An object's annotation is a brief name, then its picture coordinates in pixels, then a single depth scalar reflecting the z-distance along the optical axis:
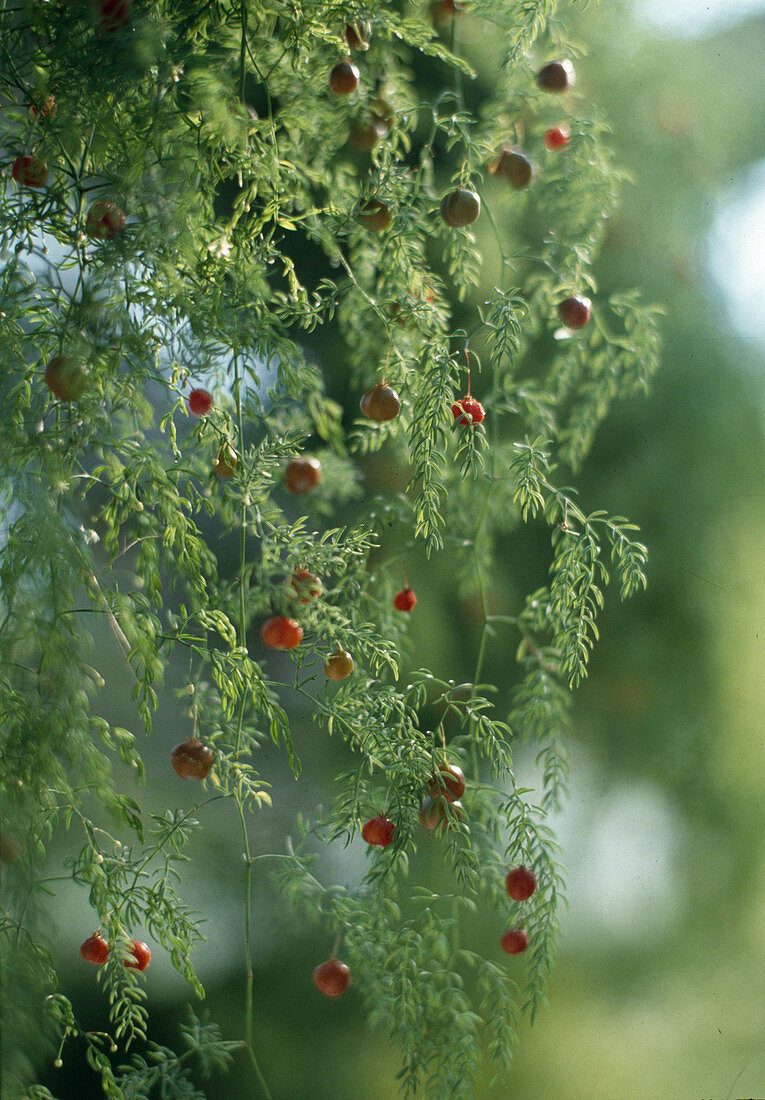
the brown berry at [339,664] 0.49
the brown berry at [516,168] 0.51
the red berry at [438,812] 0.48
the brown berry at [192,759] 0.49
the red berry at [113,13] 0.46
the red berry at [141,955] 0.49
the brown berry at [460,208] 0.49
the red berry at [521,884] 0.51
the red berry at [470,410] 0.48
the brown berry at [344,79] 0.49
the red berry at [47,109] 0.47
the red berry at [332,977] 0.50
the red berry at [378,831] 0.49
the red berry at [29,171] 0.47
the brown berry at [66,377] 0.46
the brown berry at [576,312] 0.52
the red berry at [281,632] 0.49
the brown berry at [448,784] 0.48
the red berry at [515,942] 0.51
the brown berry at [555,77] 0.51
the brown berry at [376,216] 0.50
